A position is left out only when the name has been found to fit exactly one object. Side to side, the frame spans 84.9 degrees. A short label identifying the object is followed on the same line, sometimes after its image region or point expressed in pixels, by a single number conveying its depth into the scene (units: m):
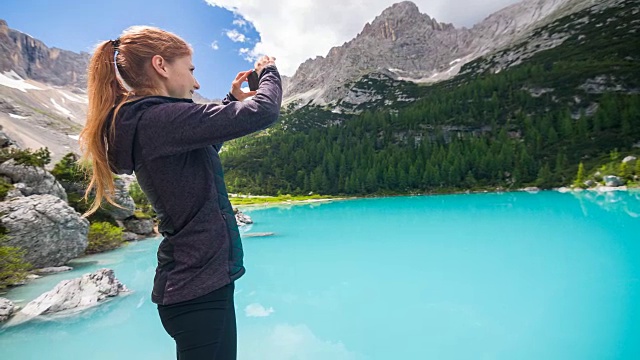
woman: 1.46
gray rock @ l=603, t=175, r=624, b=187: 46.44
